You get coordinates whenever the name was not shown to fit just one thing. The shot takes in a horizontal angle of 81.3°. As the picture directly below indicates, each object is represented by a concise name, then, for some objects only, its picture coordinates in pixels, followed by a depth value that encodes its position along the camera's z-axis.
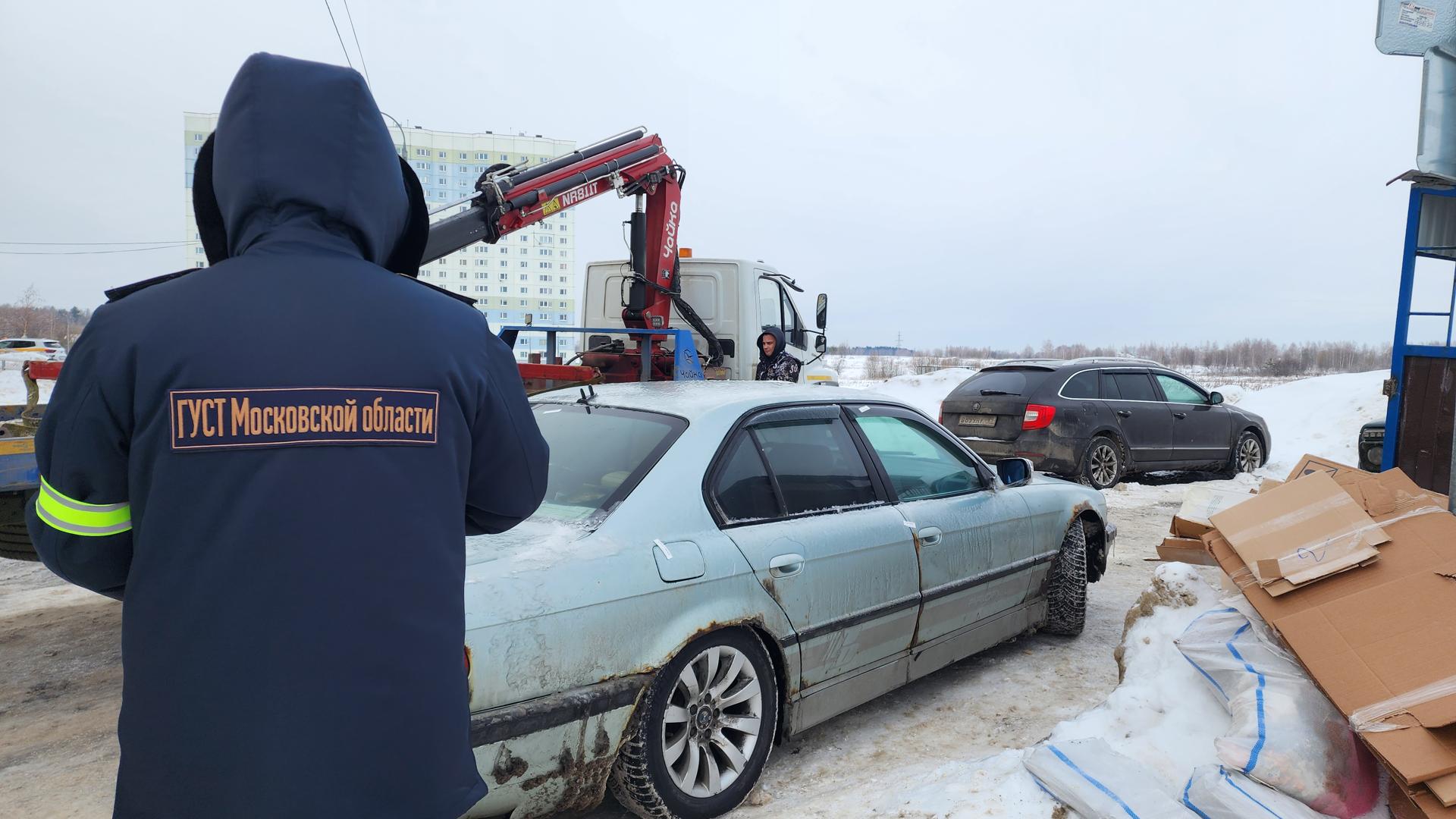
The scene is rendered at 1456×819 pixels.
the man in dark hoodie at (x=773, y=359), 9.25
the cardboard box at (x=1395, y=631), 2.36
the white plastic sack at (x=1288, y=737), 2.51
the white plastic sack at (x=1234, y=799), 2.41
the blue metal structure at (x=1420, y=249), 5.50
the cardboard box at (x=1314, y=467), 4.27
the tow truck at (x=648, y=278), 8.37
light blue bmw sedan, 2.48
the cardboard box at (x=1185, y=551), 4.25
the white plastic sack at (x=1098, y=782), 2.52
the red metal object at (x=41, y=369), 4.82
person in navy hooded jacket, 1.29
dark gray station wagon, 9.53
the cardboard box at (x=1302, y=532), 3.19
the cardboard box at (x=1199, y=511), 4.36
